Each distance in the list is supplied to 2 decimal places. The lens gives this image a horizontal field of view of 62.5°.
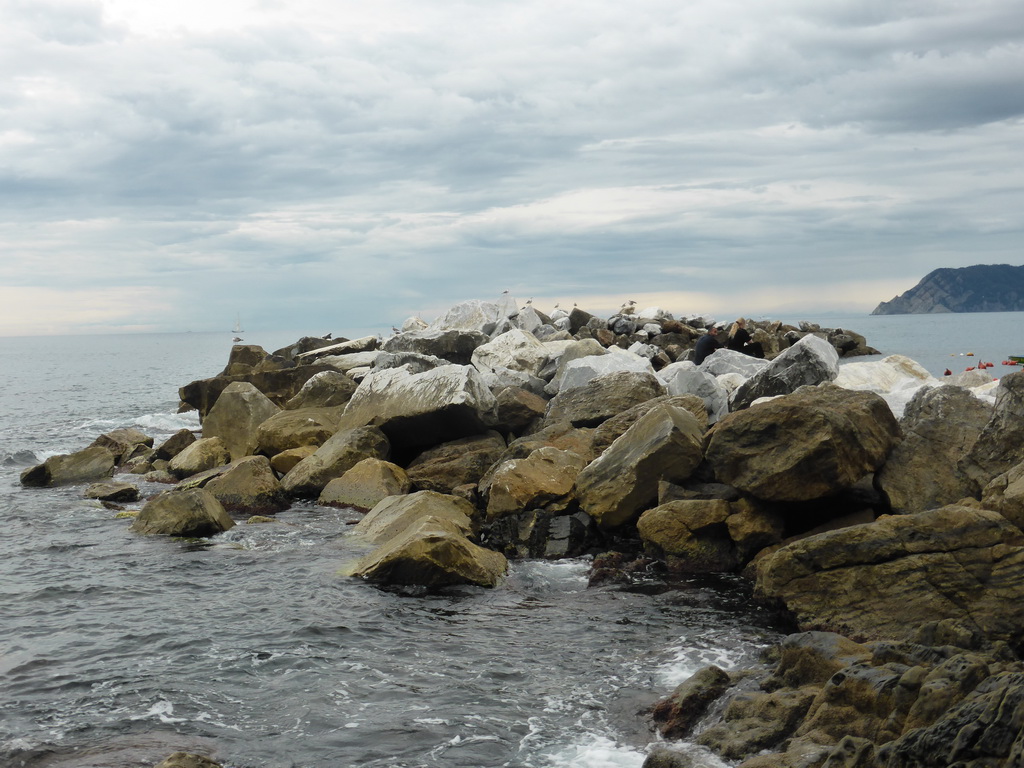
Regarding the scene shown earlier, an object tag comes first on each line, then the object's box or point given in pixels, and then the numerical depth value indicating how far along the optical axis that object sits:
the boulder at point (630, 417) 15.92
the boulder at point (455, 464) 17.52
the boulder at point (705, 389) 16.95
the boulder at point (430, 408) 18.17
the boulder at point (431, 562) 12.17
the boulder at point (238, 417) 21.86
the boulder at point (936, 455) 11.85
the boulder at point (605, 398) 17.95
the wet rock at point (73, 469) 22.39
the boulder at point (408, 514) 14.25
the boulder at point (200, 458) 20.83
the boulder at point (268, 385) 27.11
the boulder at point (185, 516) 15.70
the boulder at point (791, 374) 17.20
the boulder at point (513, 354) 25.97
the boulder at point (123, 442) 25.38
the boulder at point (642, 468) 13.42
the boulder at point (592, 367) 19.95
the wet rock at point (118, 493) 19.41
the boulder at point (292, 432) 20.38
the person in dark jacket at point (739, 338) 25.11
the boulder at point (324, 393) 23.33
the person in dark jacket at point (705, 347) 24.28
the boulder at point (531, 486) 14.59
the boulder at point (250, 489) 17.70
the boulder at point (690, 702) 7.79
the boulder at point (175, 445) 23.50
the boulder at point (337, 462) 18.19
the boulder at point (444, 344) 30.04
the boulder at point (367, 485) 17.27
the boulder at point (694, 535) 12.55
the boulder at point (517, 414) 19.77
